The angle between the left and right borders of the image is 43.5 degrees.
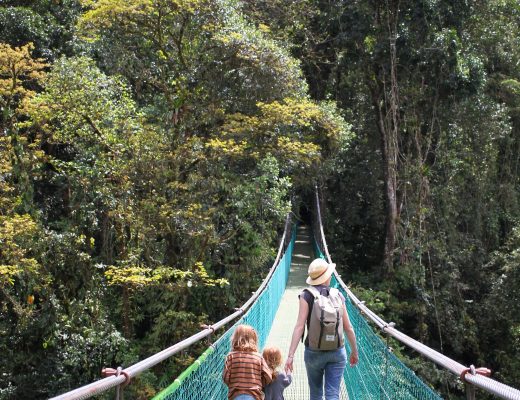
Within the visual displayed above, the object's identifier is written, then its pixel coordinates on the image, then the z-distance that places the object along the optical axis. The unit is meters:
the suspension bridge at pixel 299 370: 1.89
